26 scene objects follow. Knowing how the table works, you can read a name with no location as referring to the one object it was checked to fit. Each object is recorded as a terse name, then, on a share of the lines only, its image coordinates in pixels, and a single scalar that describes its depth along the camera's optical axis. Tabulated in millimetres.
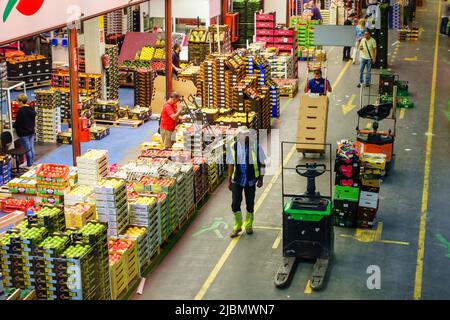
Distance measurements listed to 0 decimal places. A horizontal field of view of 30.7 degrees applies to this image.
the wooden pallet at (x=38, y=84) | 28000
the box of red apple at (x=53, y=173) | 15719
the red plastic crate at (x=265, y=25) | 30469
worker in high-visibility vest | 14688
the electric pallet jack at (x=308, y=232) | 13578
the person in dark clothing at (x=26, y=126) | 18828
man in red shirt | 19000
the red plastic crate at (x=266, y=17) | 30469
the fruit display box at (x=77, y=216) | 12828
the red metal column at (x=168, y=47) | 23750
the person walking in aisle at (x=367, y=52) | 27828
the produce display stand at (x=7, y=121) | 19531
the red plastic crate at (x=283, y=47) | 30184
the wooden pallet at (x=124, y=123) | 23384
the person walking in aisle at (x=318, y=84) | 21109
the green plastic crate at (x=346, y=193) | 15642
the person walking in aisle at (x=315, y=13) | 35781
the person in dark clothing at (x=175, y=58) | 26000
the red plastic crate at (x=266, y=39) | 30508
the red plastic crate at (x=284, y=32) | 29953
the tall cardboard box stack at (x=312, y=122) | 19922
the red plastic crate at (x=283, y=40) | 30109
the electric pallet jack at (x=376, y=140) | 18641
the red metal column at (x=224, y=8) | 33062
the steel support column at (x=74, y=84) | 17375
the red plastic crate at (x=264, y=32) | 30422
